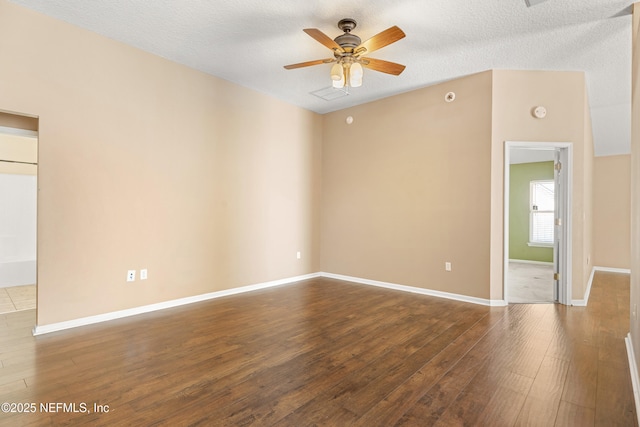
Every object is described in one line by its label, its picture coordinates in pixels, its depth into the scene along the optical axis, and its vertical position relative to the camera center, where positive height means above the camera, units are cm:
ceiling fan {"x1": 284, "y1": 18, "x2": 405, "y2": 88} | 280 +151
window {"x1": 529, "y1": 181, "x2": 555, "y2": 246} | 775 -1
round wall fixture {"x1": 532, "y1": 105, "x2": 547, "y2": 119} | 400 +130
